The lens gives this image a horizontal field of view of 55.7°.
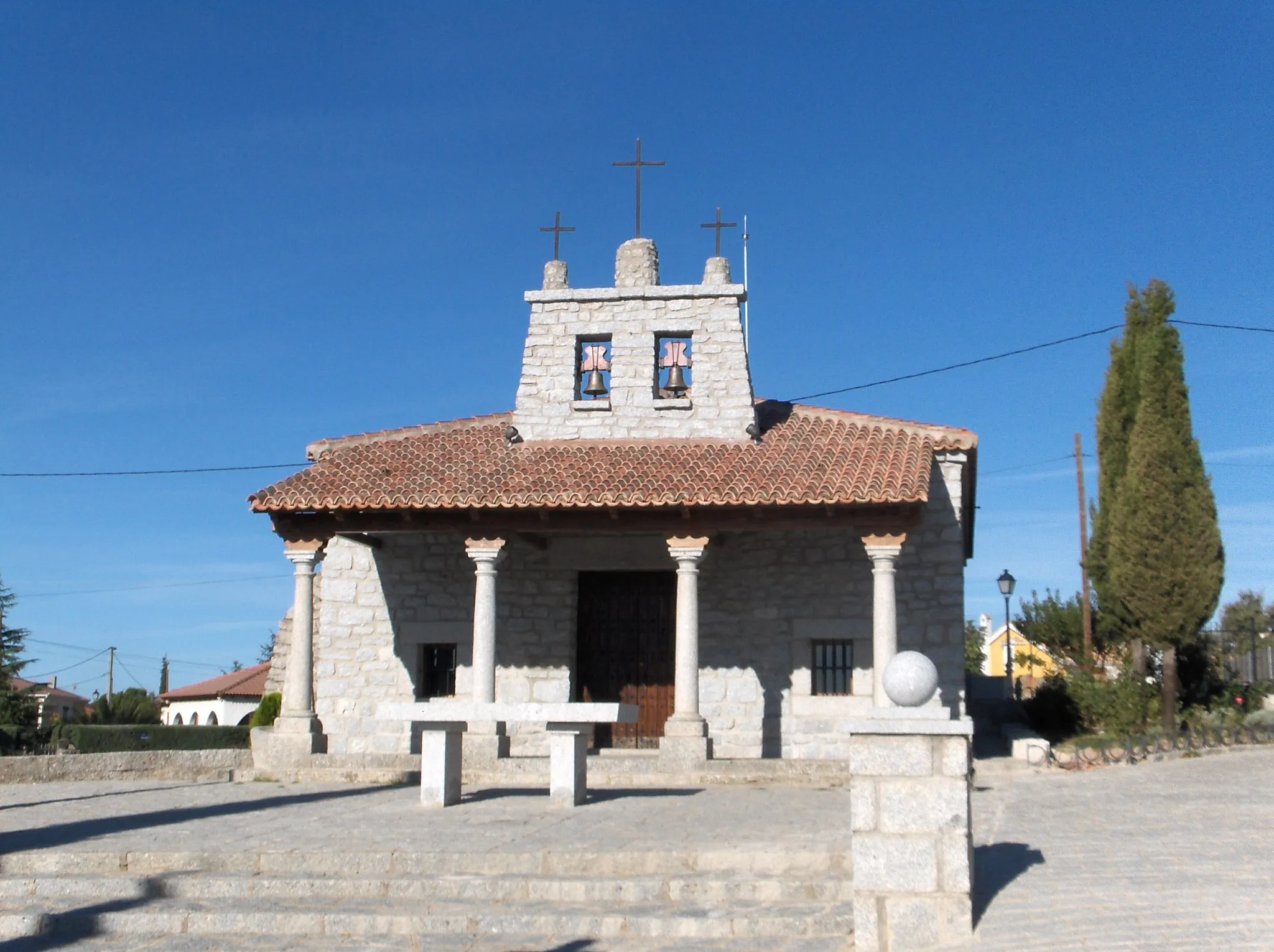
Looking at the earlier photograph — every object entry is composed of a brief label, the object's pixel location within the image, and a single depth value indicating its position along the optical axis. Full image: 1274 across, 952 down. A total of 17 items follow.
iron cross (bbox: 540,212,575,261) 18.25
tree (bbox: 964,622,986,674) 52.56
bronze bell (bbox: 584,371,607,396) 17.61
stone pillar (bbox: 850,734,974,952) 6.16
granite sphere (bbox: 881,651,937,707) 6.43
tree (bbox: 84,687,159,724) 33.53
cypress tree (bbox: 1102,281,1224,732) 17.89
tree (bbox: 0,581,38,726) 31.83
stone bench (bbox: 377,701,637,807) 11.23
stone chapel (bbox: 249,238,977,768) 15.09
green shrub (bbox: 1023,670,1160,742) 18.53
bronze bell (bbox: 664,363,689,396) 17.44
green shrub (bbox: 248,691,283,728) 21.03
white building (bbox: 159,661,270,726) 46.97
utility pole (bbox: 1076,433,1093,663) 25.69
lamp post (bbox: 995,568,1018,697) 21.48
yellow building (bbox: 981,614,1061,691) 28.62
